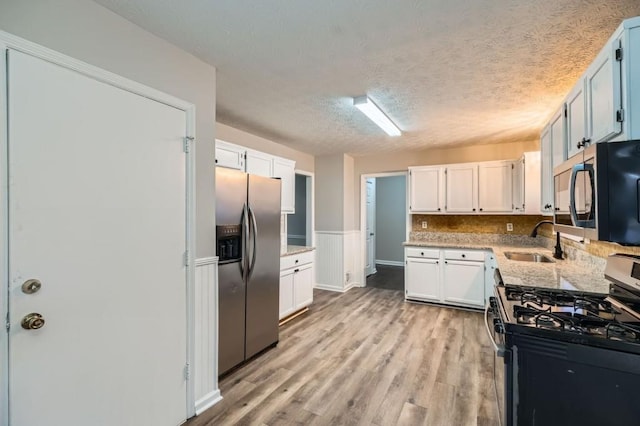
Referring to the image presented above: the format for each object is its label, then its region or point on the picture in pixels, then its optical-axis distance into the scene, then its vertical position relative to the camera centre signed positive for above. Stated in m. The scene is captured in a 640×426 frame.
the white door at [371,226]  6.28 -0.27
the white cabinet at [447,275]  3.99 -0.88
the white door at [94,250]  1.26 -0.19
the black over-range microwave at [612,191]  1.09 +0.09
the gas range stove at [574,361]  1.02 -0.56
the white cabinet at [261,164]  2.96 +0.56
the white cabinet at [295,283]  3.54 -0.89
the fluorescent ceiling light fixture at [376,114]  2.70 +1.03
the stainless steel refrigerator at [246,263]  2.41 -0.45
